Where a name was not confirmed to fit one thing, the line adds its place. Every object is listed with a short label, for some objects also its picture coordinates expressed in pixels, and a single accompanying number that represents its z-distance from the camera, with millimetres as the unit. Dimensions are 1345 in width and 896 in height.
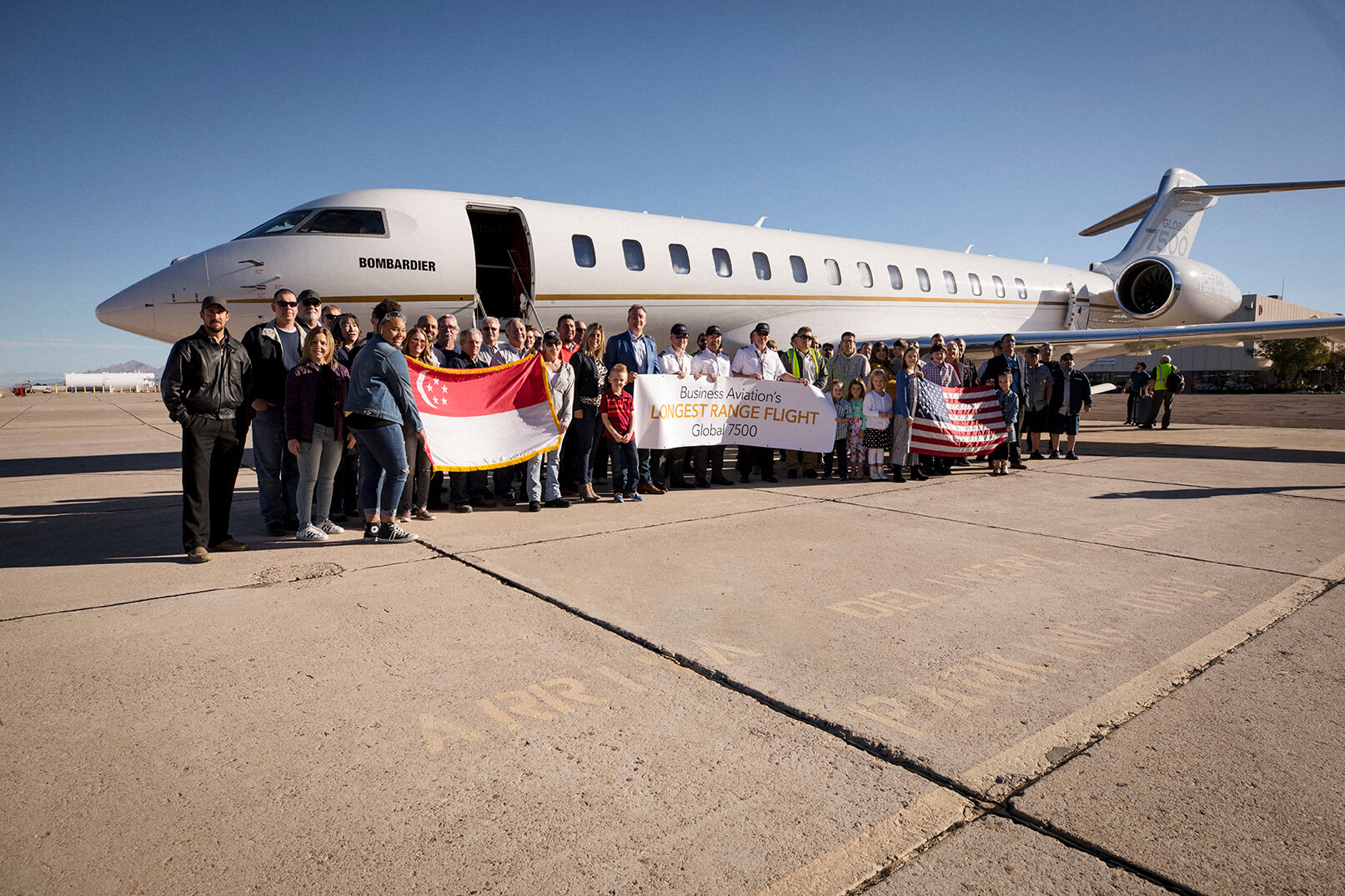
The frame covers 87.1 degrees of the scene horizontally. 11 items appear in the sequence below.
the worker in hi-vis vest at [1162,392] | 18328
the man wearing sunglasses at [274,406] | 6250
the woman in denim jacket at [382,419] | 5902
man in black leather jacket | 5367
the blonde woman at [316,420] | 5980
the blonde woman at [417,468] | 6742
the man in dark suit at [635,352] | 8562
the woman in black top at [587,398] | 7984
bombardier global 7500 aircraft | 9758
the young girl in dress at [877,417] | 9570
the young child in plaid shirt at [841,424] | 9914
